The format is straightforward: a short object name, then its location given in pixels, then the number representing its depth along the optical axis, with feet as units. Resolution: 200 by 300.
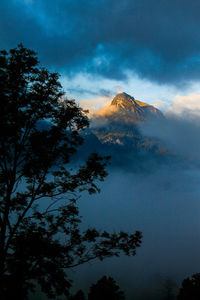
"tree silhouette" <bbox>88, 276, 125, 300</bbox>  206.08
